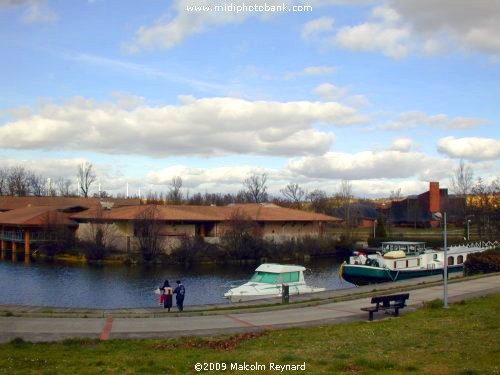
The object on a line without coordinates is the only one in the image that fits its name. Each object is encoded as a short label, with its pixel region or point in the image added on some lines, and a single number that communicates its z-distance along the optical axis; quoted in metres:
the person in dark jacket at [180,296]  23.48
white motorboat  34.50
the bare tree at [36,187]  159.62
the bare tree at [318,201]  141.70
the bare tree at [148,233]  65.19
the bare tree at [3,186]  149.75
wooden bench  19.33
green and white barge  41.03
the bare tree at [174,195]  158.38
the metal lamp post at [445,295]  20.19
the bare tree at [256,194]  157.25
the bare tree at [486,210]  75.62
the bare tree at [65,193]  161.50
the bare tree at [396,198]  141.41
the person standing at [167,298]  23.73
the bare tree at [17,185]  147.62
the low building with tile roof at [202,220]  69.44
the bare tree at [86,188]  153.50
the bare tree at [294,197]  153.52
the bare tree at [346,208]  102.00
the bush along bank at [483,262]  34.00
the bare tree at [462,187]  89.25
